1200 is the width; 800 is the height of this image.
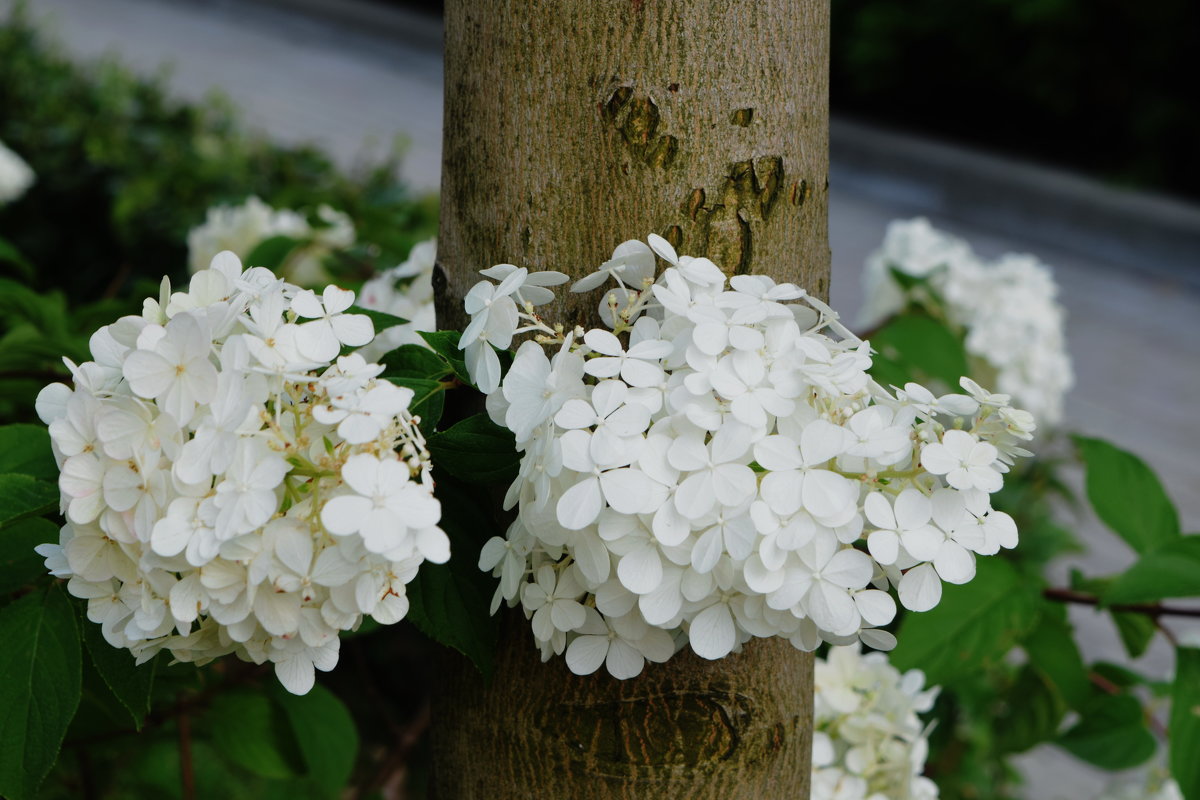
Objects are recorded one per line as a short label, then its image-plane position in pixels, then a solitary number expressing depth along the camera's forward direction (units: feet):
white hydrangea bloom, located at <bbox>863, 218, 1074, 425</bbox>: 5.29
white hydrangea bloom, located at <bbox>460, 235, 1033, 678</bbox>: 2.79
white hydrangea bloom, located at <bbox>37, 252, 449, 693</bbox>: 2.72
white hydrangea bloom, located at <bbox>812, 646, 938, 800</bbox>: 3.40
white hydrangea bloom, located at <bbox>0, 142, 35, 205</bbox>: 8.29
